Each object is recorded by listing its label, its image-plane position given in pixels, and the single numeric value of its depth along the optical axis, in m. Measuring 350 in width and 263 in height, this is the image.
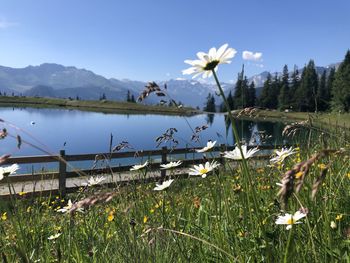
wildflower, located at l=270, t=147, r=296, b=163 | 1.82
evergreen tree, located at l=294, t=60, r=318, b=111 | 85.20
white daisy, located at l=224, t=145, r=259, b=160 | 1.55
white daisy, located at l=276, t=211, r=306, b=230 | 1.42
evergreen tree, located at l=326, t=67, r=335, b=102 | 97.50
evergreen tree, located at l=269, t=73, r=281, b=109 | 99.64
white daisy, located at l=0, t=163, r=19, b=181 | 1.63
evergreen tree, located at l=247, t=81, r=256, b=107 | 97.74
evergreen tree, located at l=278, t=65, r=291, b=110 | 90.06
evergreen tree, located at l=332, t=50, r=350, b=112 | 59.20
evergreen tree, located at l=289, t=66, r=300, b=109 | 91.12
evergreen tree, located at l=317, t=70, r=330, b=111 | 95.81
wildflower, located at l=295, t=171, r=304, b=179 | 0.68
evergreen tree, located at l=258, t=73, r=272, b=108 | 97.75
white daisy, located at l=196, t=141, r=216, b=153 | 2.09
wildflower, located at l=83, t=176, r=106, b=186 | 2.07
